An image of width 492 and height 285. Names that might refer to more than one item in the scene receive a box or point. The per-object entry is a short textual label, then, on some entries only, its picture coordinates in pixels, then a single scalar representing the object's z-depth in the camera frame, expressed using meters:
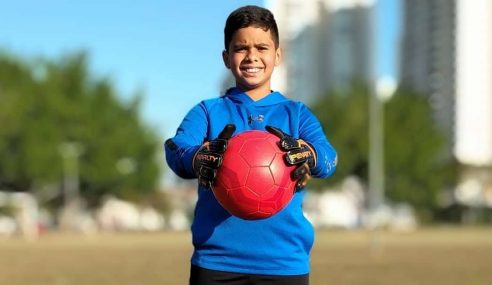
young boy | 3.46
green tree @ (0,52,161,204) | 57.78
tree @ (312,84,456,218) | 61.66
